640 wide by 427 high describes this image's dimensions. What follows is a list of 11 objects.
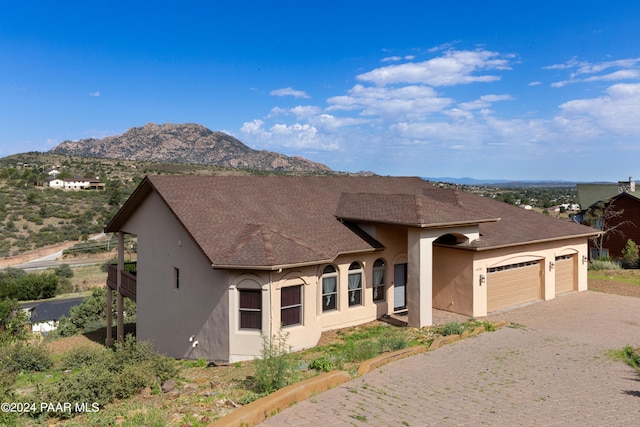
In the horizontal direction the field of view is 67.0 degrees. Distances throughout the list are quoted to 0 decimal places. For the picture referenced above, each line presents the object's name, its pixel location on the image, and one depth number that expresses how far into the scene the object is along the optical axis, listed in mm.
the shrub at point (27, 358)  14695
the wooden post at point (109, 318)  22406
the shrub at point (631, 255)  32969
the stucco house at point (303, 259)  14227
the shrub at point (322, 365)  10626
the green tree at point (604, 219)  35938
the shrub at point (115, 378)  9133
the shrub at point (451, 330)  14305
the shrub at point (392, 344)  12367
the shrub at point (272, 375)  9219
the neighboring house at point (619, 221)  35344
